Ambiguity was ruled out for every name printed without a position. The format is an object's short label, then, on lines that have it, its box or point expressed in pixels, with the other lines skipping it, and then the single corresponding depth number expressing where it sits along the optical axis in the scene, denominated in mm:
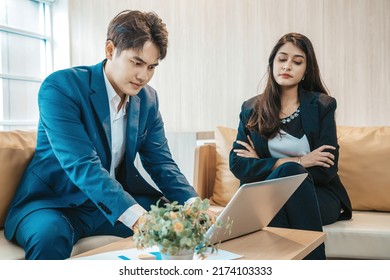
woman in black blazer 2311
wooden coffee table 1399
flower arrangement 1097
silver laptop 1374
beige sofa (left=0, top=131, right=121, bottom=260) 1913
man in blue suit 1706
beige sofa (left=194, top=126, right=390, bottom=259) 2170
